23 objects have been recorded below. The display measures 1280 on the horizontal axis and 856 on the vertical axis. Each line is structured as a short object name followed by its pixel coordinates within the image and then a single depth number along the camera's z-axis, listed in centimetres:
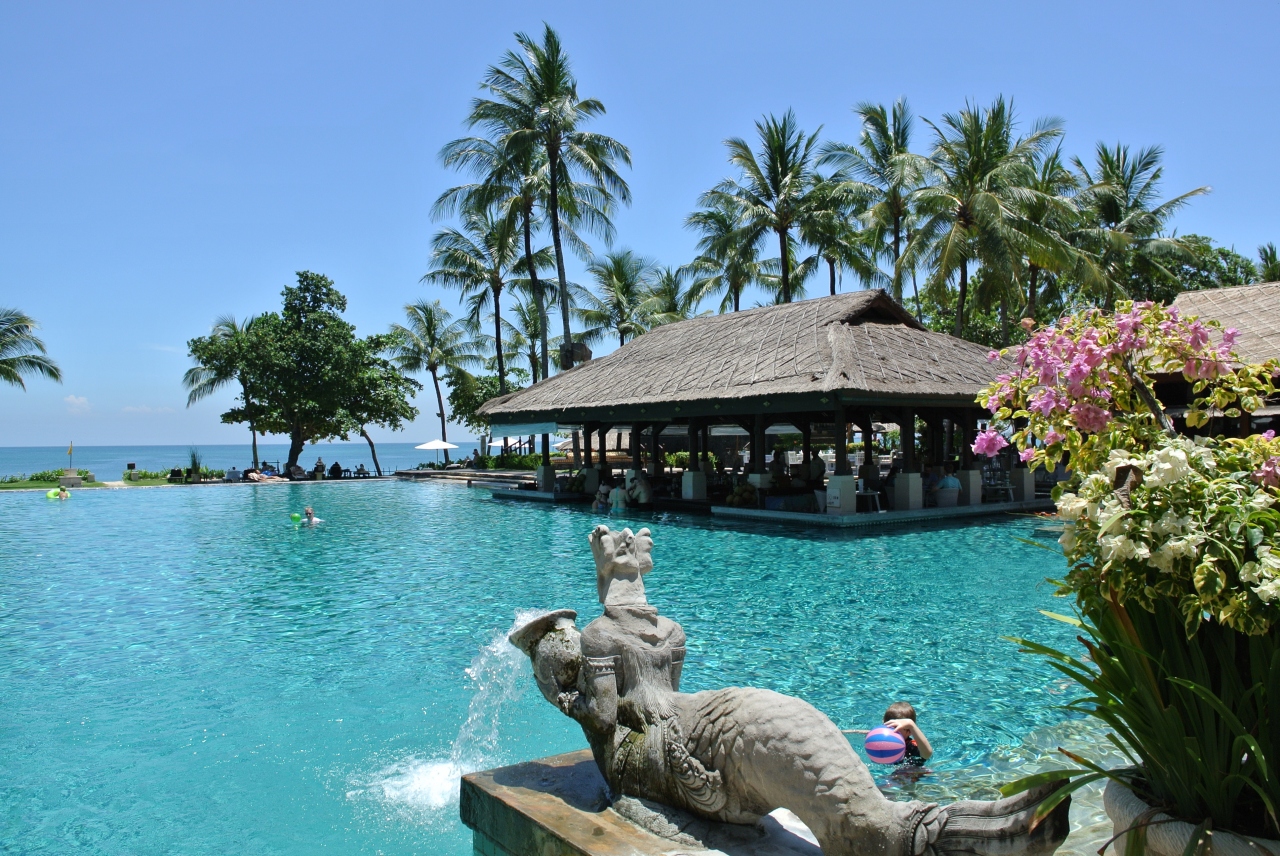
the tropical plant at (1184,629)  229
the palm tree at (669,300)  4166
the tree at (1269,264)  4122
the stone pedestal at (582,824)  312
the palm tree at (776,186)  3059
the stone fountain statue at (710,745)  258
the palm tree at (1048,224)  2478
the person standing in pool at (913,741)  521
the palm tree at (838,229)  3002
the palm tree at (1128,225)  3089
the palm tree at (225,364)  3656
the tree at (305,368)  3619
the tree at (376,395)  3803
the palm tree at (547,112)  2998
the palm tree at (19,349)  3438
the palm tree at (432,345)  4838
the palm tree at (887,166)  2825
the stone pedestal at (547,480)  2642
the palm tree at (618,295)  4366
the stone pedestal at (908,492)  1823
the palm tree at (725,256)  3194
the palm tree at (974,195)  2461
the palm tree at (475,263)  3897
